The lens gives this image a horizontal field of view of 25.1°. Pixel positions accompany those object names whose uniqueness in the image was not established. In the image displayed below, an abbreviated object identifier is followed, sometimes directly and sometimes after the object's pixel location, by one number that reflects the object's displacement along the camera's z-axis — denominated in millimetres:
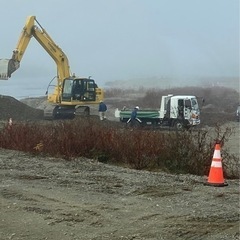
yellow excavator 36656
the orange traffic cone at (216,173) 9828
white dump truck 34938
